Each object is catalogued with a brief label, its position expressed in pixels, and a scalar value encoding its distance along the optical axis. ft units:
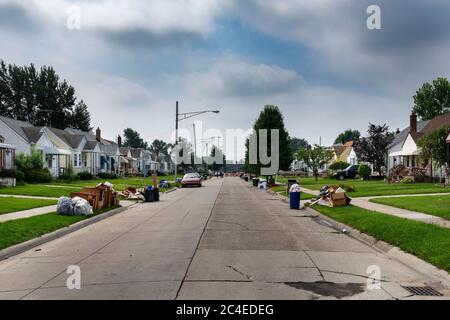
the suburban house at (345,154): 313.85
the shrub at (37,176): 147.64
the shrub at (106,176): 222.07
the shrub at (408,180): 143.23
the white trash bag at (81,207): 64.95
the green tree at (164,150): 586.04
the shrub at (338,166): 265.95
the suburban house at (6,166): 120.06
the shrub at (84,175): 193.73
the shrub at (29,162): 146.85
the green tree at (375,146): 186.70
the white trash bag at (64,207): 63.72
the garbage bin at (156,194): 100.84
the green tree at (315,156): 201.05
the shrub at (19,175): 130.83
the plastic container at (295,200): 80.64
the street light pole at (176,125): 185.73
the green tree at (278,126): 186.70
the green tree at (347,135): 591.21
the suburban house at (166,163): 483.76
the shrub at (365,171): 187.62
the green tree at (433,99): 308.19
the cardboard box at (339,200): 76.54
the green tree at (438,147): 123.03
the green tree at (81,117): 354.33
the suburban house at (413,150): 148.66
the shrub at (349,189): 109.40
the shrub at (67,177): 166.04
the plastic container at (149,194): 100.12
